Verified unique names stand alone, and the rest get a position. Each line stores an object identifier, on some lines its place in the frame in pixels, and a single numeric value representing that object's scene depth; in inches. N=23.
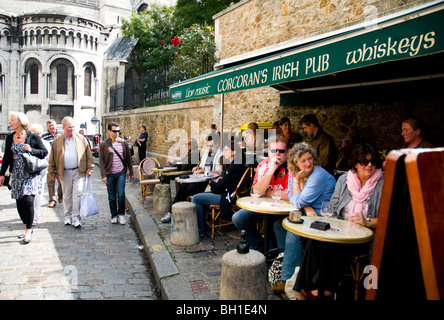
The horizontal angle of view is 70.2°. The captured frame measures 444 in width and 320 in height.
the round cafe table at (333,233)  102.1
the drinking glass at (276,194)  146.7
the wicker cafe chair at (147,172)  315.0
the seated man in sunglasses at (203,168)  232.3
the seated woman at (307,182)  135.1
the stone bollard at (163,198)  263.4
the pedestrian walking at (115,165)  244.4
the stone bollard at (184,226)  188.7
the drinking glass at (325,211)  129.7
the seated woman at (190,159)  300.0
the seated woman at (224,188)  188.2
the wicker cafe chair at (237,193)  187.0
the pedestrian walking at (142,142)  530.0
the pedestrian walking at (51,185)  296.2
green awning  94.7
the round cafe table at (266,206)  136.9
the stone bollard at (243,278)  106.0
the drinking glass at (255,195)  159.6
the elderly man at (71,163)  229.1
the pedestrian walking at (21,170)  199.0
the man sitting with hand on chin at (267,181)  159.5
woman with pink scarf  107.9
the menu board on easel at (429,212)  63.7
